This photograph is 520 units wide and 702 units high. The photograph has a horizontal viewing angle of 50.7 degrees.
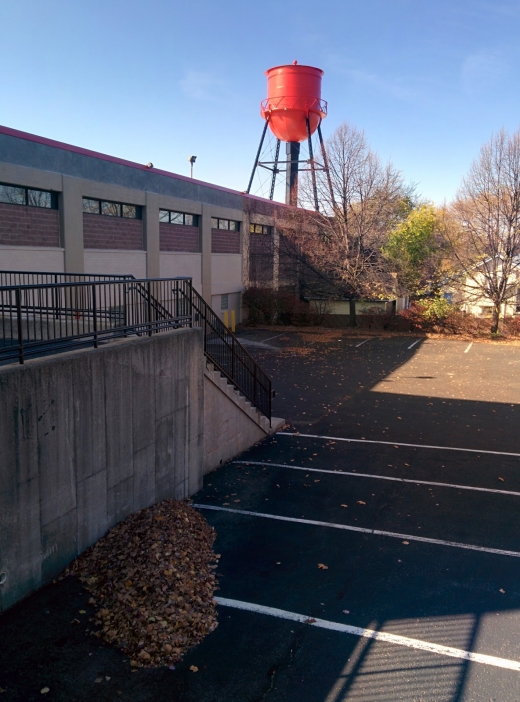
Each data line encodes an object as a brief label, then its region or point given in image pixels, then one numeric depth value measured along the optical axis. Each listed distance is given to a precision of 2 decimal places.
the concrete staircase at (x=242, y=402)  10.63
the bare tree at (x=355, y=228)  33.47
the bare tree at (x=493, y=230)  31.27
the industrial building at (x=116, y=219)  17.66
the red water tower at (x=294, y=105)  36.84
